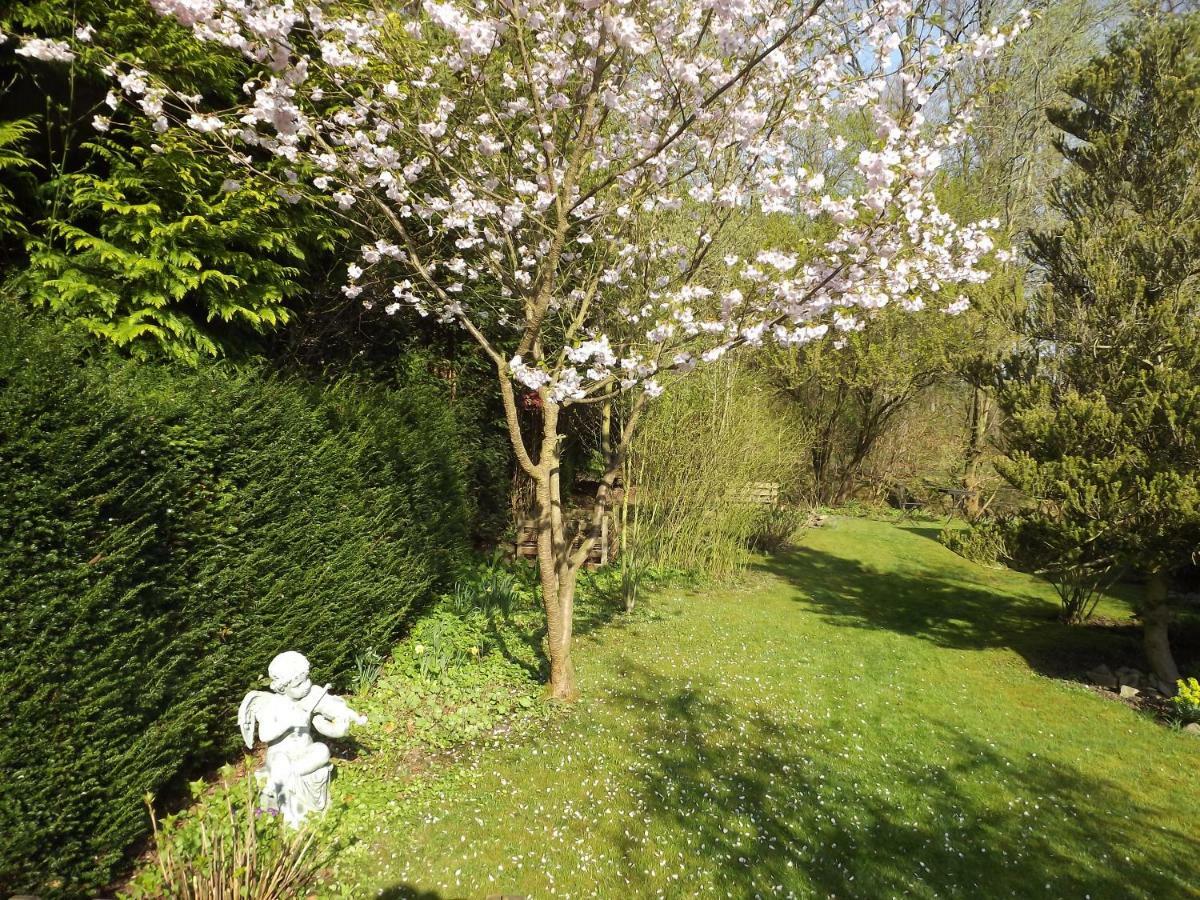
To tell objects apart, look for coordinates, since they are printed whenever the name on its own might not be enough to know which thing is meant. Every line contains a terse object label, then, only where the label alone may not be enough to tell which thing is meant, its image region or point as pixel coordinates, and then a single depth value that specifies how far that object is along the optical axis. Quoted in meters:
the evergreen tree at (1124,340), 5.98
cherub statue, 3.20
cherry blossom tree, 3.87
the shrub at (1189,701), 5.68
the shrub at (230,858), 2.45
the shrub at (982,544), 7.00
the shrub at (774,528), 12.05
